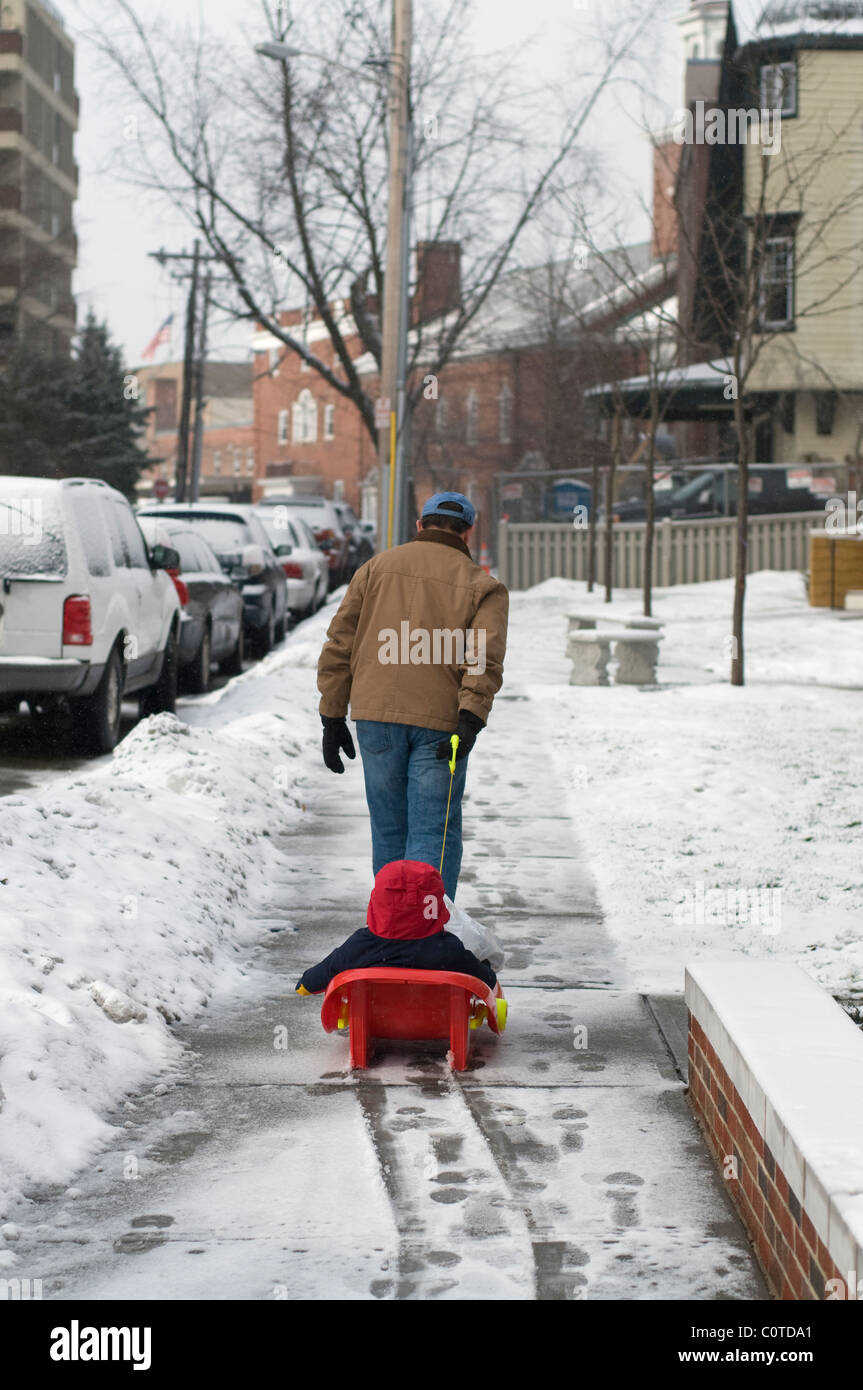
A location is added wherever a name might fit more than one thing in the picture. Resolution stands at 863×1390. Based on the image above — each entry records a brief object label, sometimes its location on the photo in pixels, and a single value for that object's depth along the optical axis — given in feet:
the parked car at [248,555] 61.72
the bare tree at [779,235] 94.79
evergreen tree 145.89
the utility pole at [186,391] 150.71
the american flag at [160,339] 159.62
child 17.51
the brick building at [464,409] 120.39
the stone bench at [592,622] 52.90
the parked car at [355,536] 117.08
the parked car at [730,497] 94.07
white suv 35.99
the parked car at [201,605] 51.11
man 19.38
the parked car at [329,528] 103.34
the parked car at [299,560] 78.79
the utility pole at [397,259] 60.54
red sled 17.33
